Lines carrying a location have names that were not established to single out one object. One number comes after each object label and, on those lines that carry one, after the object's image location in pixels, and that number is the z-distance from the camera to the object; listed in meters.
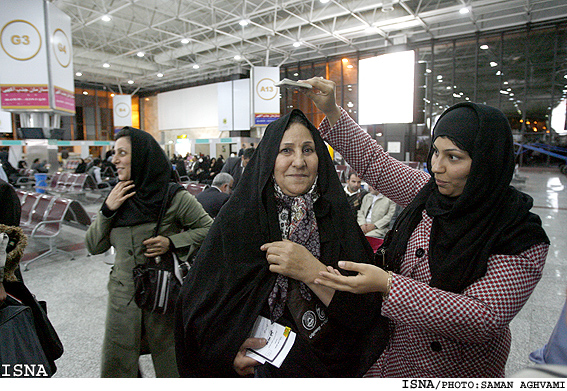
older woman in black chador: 1.13
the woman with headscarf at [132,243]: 1.80
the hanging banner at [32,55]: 7.87
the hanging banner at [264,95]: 13.81
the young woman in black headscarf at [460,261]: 0.94
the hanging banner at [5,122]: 14.56
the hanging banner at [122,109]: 19.69
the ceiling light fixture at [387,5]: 11.11
